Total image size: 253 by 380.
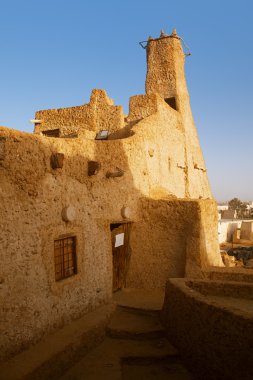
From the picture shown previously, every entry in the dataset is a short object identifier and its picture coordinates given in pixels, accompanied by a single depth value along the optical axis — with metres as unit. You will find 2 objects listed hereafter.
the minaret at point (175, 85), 18.31
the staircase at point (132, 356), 6.34
